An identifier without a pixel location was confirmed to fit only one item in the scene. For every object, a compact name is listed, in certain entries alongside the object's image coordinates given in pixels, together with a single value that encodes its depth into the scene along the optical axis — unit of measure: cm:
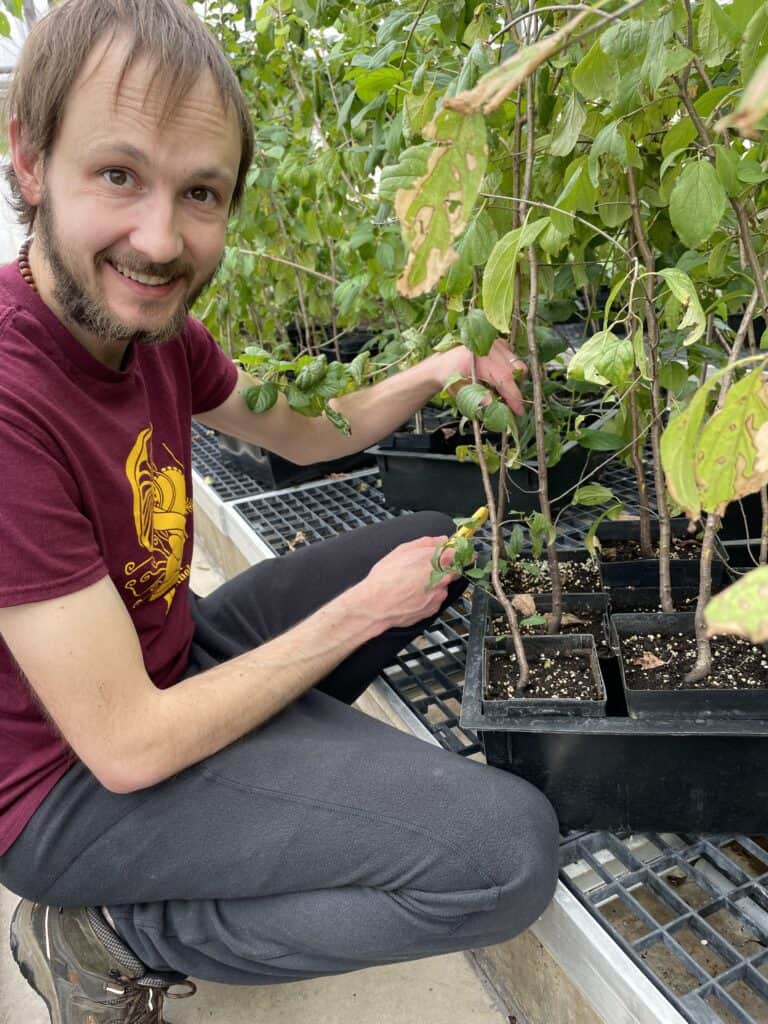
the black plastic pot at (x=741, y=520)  156
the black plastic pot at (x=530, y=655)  99
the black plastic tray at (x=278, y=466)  238
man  90
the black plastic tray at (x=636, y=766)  96
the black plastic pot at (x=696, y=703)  95
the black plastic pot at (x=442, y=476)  187
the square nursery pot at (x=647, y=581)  122
